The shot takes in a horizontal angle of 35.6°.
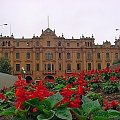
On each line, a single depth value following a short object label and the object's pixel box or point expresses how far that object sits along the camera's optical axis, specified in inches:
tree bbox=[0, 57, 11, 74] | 1419.4
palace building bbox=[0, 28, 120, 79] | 1627.0
